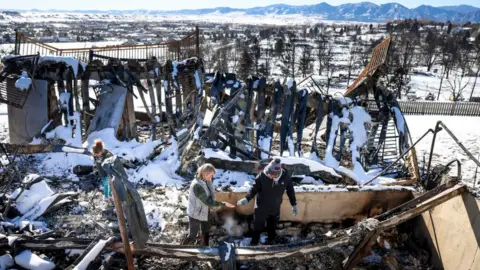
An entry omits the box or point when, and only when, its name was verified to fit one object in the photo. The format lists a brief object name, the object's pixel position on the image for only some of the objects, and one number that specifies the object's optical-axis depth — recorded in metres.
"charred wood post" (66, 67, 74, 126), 8.97
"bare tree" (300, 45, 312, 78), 50.24
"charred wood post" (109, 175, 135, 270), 3.49
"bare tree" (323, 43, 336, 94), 56.41
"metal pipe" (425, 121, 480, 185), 5.59
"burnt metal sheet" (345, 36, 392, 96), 10.29
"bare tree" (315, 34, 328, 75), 54.86
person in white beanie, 4.93
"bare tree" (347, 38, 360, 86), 62.41
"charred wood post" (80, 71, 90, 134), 9.24
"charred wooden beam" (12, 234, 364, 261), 4.29
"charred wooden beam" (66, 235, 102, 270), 4.14
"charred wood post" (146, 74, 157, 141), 9.83
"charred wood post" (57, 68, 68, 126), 8.96
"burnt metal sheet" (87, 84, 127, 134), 9.16
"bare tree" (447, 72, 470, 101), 44.80
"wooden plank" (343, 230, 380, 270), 4.70
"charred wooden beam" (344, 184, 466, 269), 4.71
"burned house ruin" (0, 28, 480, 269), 6.03
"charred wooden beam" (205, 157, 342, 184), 7.14
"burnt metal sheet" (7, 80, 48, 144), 9.27
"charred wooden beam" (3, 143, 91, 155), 7.46
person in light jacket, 4.61
